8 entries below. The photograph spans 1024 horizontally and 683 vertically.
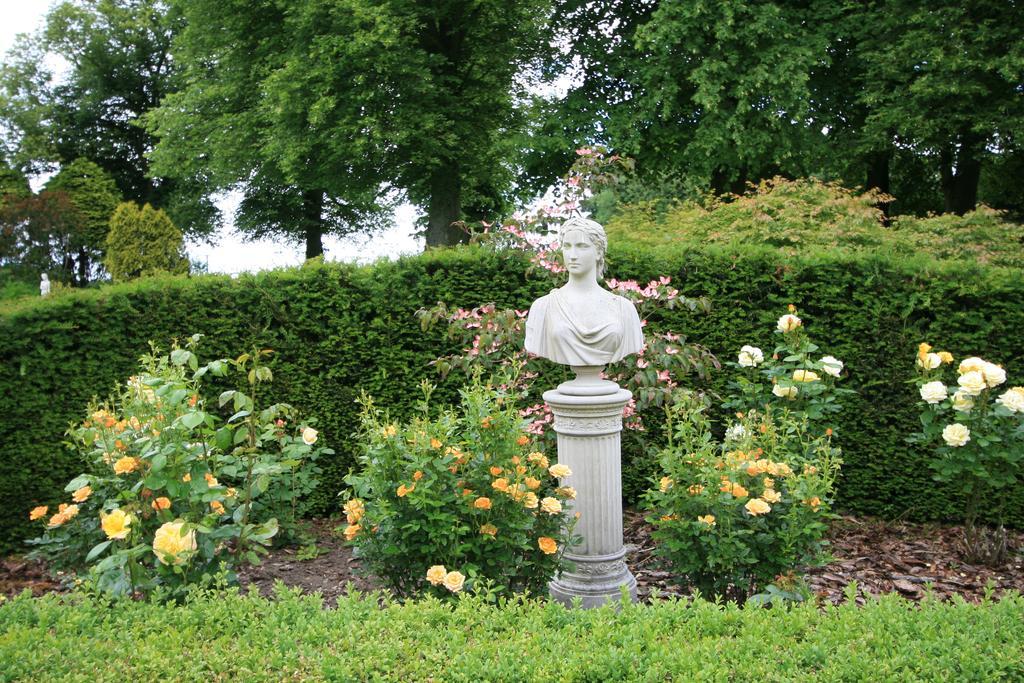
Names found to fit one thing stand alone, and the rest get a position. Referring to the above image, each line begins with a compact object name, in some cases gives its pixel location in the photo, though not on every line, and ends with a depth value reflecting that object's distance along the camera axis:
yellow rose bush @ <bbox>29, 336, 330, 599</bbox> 3.31
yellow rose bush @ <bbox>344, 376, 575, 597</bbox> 3.60
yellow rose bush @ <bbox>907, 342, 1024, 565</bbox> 4.80
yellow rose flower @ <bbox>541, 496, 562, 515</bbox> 3.66
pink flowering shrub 5.54
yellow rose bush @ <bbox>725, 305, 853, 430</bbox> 5.23
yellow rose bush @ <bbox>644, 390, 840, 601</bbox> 3.89
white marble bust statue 4.23
